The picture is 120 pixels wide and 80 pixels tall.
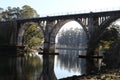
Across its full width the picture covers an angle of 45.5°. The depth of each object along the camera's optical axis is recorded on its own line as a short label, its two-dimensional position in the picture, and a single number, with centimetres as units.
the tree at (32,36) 4751
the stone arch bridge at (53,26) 3305
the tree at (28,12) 5059
